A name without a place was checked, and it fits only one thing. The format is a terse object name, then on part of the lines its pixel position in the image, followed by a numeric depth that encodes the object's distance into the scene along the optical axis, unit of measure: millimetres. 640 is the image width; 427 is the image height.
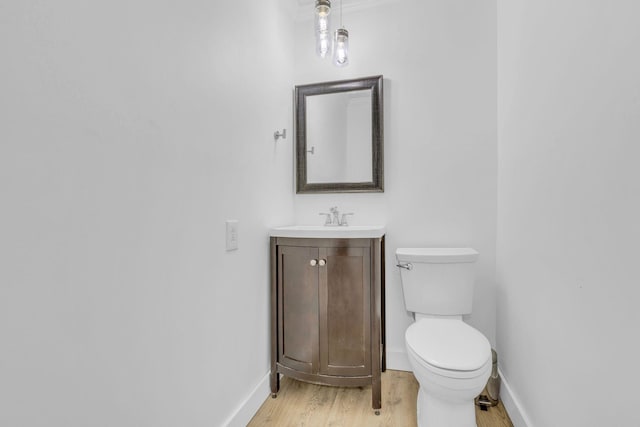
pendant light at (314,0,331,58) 1621
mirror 2029
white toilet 1192
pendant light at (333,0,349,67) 1786
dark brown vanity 1574
